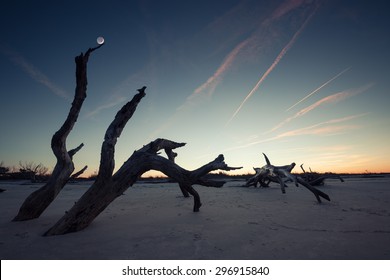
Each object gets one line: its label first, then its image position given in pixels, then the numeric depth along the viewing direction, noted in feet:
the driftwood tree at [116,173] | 12.35
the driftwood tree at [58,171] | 15.81
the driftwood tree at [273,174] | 22.21
